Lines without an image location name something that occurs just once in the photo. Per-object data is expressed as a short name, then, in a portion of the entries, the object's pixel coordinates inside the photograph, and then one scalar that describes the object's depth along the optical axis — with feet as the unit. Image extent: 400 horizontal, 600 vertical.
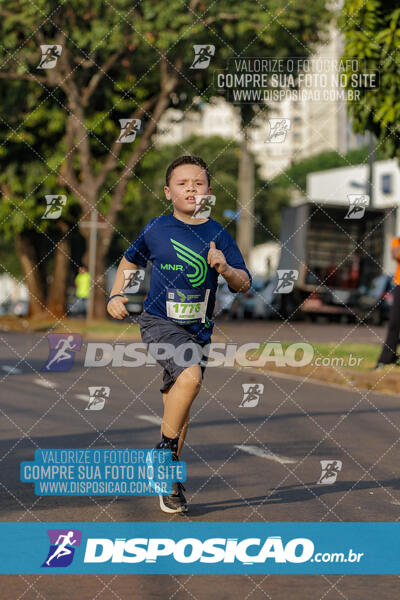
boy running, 22.53
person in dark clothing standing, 51.29
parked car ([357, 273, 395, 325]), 121.08
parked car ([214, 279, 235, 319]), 144.46
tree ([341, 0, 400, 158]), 51.96
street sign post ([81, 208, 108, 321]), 91.14
